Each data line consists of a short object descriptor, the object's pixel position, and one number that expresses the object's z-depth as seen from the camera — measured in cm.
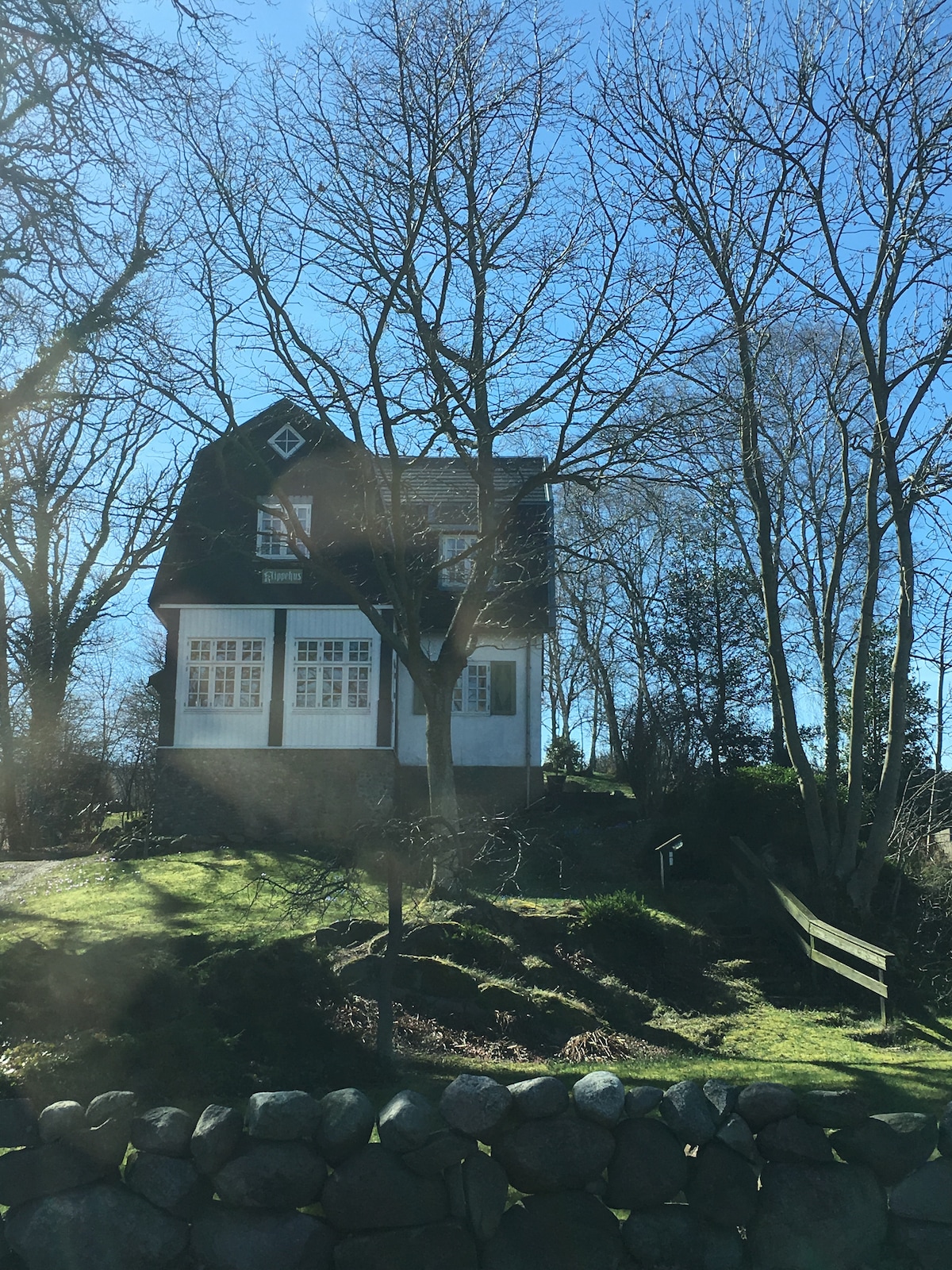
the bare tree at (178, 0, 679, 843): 1402
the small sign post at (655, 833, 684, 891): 1878
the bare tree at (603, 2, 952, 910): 1460
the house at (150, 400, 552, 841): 2362
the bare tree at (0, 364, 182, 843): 2073
